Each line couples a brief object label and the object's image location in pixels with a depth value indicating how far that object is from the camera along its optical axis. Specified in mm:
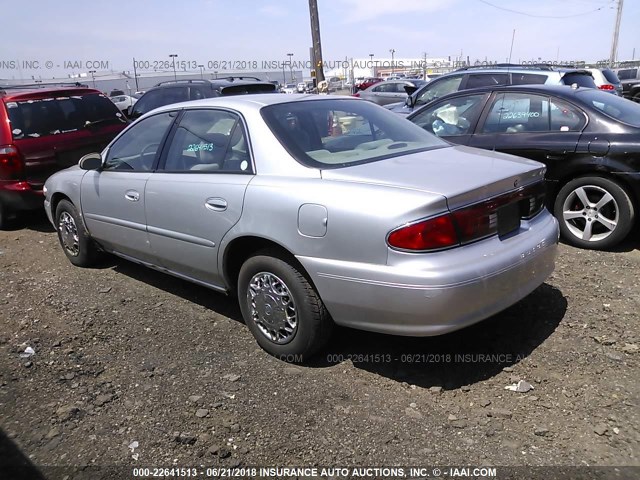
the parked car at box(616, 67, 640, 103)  17172
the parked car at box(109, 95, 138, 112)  29000
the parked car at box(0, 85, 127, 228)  6391
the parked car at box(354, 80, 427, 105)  16531
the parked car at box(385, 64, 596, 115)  8453
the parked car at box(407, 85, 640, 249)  4781
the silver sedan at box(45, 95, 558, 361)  2732
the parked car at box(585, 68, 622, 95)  11484
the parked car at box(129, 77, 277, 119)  9443
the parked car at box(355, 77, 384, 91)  31391
